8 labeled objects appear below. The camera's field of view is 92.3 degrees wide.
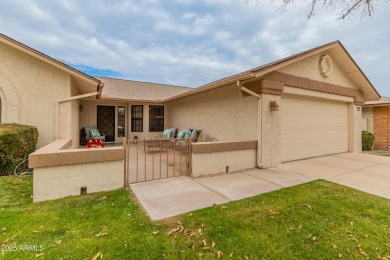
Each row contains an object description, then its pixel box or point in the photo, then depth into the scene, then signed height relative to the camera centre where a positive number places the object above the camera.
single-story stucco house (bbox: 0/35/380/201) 6.09 +1.03
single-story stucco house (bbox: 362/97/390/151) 12.42 +0.68
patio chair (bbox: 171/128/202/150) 9.03 -0.17
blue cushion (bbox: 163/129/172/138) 10.71 -0.15
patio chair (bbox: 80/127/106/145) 10.73 -0.28
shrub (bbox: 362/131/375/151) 11.77 -0.62
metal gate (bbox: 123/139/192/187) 4.78 -1.22
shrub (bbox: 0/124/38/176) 5.07 -0.43
